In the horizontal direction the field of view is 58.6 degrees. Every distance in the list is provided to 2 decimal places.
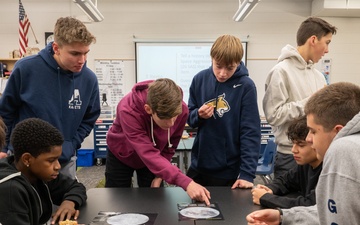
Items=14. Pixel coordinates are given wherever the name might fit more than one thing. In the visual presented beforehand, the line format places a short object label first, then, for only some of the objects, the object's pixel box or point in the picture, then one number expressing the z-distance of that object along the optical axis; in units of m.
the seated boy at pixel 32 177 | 1.15
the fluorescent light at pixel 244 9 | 4.17
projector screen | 5.95
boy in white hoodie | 2.00
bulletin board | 6.05
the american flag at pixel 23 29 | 5.43
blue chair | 3.81
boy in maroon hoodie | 1.57
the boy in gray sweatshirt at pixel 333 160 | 0.85
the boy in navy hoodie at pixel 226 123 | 1.81
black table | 1.31
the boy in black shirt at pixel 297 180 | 1.45
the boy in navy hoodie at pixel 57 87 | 1.77
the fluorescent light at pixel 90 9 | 4.13
